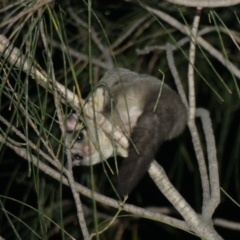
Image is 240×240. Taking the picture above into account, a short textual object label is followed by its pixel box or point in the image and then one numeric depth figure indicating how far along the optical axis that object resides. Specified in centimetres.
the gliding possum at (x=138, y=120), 410
